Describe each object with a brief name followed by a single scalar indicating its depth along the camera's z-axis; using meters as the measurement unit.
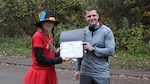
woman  3.89
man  3.90
